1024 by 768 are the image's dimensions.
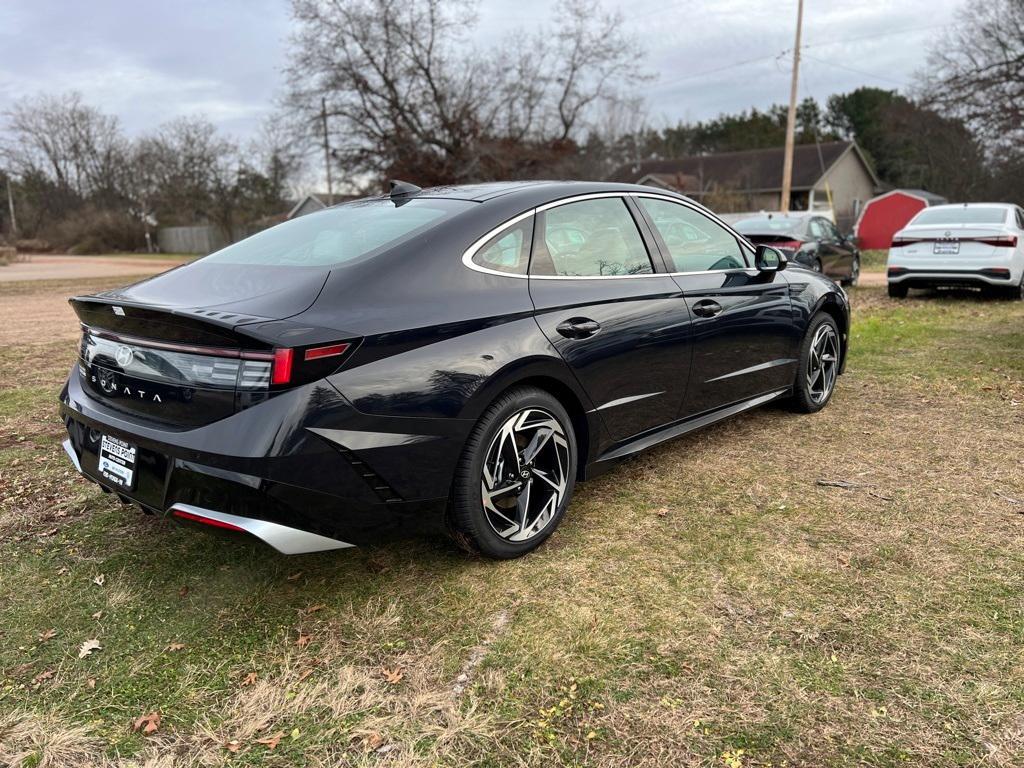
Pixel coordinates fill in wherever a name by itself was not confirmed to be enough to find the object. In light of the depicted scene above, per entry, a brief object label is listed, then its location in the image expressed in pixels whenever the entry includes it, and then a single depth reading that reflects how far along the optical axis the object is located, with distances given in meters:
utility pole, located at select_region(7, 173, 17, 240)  58.97
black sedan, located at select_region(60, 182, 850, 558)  2.40
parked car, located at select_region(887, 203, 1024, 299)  10.21
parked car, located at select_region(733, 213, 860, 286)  11.67
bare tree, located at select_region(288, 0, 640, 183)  30.69
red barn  30.38
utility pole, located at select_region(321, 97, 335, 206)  30.97
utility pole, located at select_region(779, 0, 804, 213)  21.77
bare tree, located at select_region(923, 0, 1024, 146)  29.64
